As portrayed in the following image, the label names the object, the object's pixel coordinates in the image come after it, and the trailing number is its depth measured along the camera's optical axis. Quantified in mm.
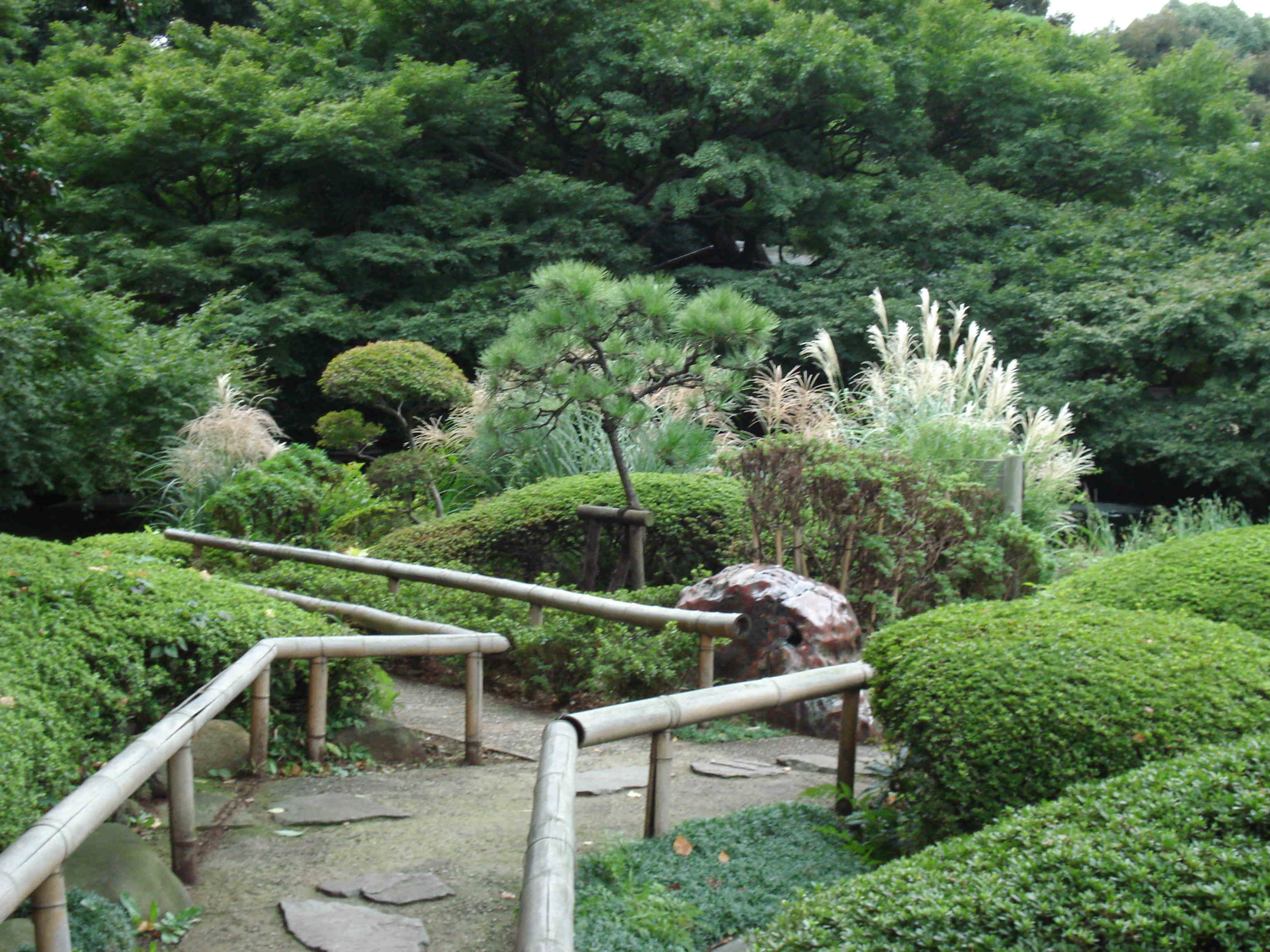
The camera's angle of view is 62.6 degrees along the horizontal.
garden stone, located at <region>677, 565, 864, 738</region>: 4664
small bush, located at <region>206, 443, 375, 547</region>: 7891
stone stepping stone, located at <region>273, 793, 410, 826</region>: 3076
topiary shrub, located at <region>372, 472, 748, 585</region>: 6684
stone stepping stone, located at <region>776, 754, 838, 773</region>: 3900
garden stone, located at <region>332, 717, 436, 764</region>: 4145
